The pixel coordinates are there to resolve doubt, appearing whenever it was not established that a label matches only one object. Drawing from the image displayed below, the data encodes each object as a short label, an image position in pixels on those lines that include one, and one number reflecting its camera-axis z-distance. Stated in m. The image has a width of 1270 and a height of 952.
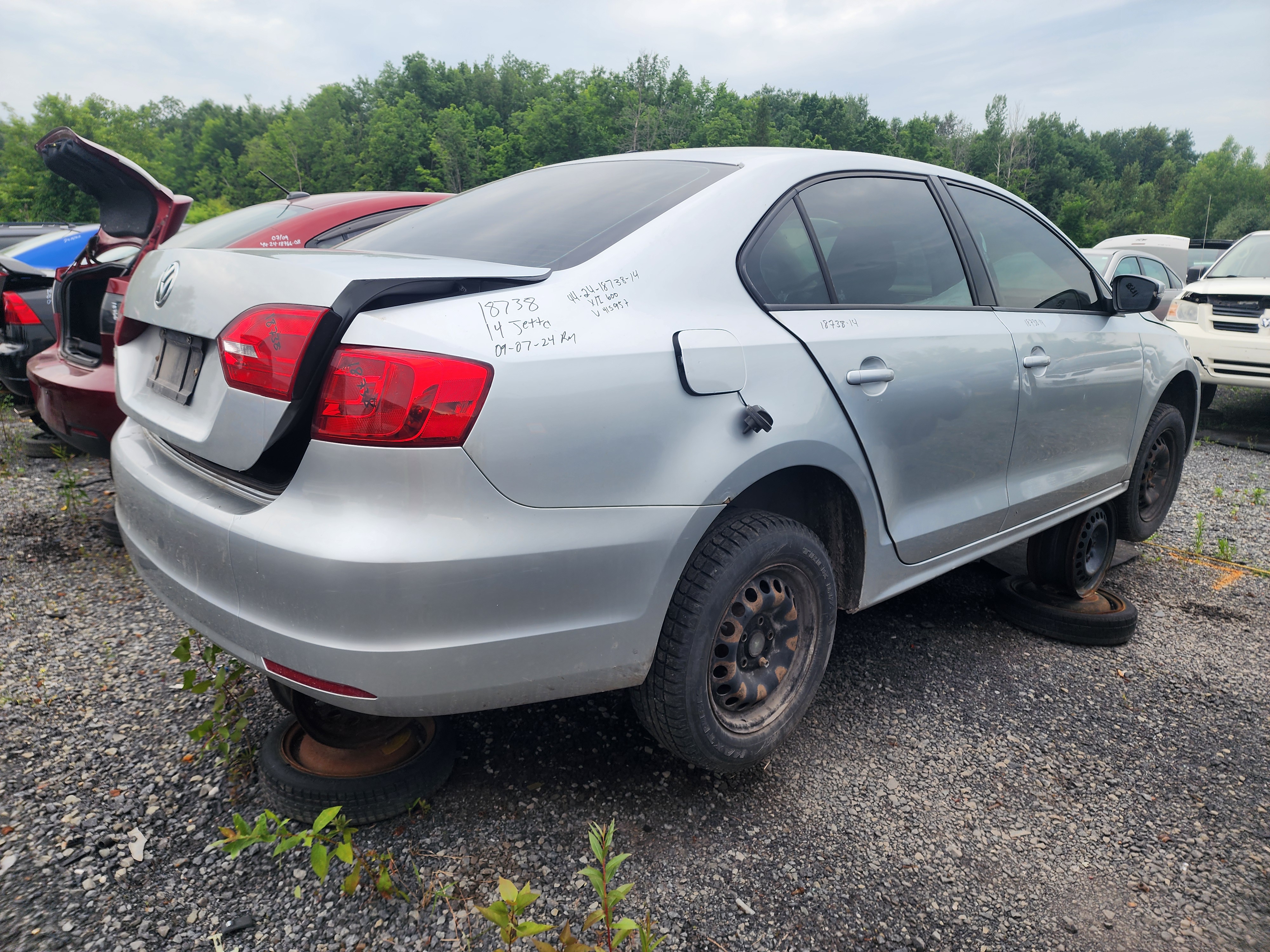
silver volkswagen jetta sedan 1.58
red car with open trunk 3.62
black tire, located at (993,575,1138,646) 3.29
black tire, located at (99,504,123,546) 4.05
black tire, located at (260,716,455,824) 2.06
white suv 7.61
